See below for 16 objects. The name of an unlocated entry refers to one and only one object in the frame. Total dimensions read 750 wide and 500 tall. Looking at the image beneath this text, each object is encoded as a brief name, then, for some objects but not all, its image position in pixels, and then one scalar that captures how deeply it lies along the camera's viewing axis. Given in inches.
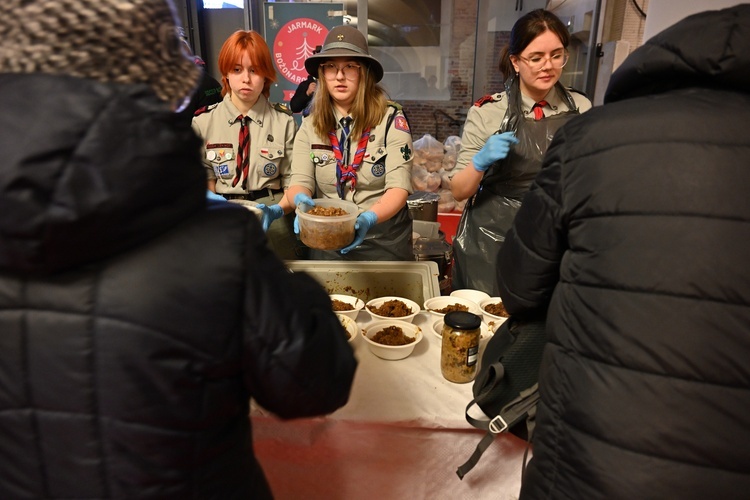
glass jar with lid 55.6
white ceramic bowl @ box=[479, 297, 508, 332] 68.7
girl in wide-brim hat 93.4
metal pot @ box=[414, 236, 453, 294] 128.7
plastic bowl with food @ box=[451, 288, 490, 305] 78.3
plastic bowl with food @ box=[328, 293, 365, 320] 71.1
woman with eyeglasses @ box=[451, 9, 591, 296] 88.3
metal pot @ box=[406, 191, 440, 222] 164.1
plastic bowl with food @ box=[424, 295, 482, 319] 72.8
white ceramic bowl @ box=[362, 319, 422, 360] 61.7
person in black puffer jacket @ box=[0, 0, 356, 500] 24.6
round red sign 200.7
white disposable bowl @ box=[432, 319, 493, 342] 66.7
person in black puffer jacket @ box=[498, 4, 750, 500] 33.8
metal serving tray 87.8
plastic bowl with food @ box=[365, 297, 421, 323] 69.7
